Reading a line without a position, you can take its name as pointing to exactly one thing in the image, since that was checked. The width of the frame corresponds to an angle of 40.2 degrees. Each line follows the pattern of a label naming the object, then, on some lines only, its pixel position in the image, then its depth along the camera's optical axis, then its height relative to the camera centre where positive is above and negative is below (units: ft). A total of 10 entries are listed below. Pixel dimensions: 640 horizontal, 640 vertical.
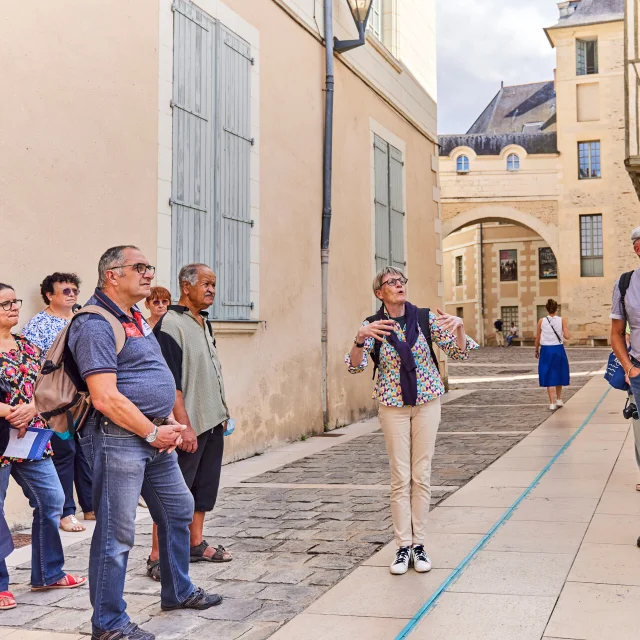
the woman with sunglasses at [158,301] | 20.45 +0.86
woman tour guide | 14.56 -0.99
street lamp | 35.86 +13.06
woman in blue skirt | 39.50 -0.86
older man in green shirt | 14.60 -0.92
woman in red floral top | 13.26 -2.09
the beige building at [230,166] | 19.44 +5.07
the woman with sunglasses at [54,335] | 17.94 -0.04
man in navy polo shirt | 10.78 -1.09
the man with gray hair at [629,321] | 15.78 +0.25
